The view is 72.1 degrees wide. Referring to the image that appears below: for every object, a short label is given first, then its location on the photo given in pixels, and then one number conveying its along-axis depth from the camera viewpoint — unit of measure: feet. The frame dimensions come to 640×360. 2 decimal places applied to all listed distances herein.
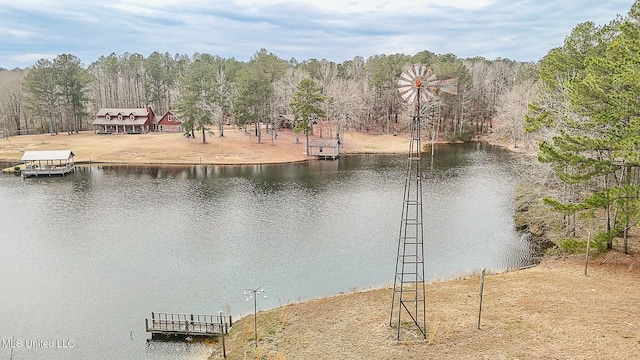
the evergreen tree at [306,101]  221.66
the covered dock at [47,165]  185.16
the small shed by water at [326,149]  228.84
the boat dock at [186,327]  65.21
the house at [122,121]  278.67
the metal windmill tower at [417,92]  55.42
